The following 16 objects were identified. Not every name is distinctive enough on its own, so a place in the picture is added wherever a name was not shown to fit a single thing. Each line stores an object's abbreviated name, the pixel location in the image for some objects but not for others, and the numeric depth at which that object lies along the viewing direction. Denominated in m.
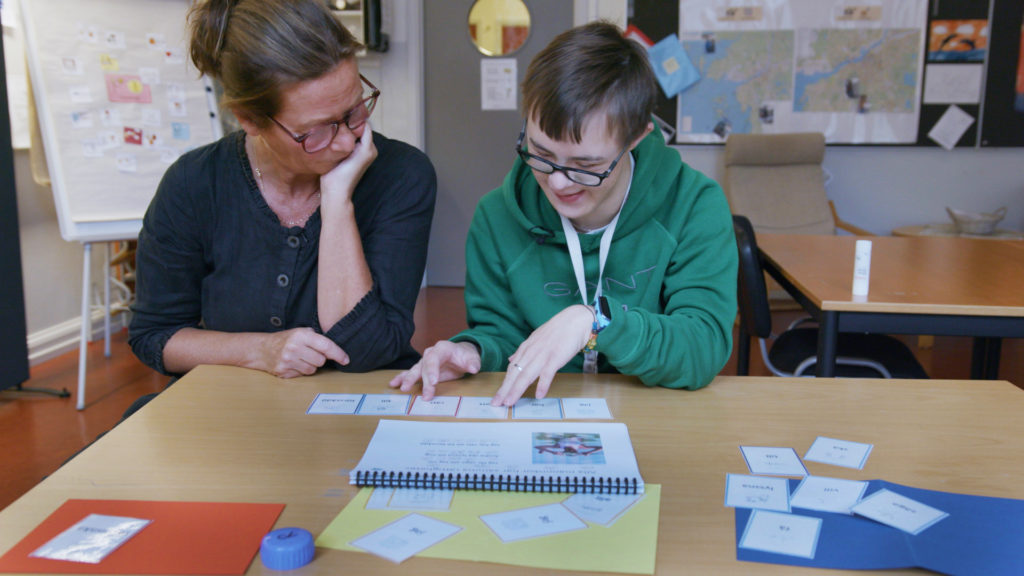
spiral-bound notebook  0.86
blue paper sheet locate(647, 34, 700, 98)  4.81
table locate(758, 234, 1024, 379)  1.85
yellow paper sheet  0.72
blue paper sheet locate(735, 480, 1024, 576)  0.71
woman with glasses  1.26
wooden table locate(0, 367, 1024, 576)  0.80
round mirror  5.00
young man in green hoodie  1.14
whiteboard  2.89
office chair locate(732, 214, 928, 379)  2.15
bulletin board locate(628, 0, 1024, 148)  4.61
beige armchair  4.57
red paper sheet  0.71
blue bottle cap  0.70
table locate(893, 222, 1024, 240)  4.23
